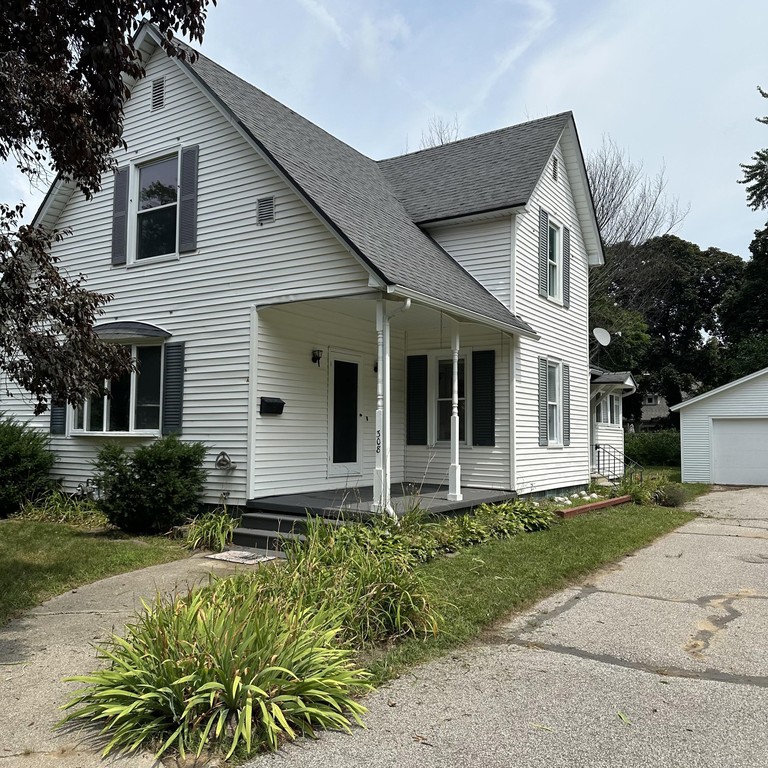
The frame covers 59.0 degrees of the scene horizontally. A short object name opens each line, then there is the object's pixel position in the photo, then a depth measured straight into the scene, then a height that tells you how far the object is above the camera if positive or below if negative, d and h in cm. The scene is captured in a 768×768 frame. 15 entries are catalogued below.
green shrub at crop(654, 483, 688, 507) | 1423 -108
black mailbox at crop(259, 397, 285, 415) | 934 +52
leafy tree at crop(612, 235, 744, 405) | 3744 +708
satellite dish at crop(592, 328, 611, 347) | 1599 +256
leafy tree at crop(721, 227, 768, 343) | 3162 +691
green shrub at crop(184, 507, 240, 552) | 837 -113
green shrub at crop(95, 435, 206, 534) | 880 -57
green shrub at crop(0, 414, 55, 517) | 1040 -40
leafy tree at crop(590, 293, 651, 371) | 2519 +424
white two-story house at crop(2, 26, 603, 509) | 936 +208
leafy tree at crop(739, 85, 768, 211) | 3059 +1208
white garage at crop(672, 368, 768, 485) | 2002 +35
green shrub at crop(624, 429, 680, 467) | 2888 -18
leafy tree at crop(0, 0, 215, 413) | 515 +260
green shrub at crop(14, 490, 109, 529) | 975 -105
